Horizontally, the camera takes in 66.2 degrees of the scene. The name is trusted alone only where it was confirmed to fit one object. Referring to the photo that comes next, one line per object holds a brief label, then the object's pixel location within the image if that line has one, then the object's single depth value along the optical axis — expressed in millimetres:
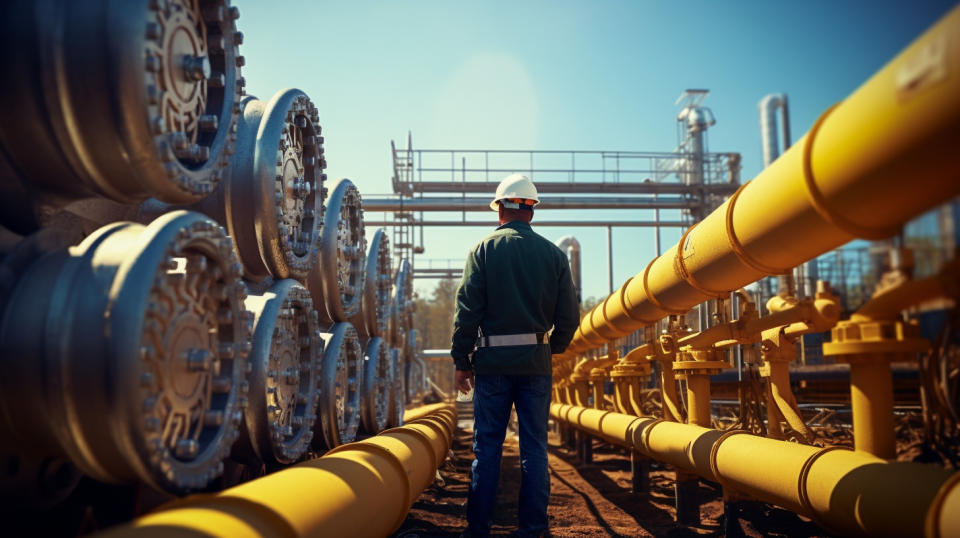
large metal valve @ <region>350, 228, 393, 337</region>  5555
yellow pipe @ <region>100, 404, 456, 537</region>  1574
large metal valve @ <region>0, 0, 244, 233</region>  1799
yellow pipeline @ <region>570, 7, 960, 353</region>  1411
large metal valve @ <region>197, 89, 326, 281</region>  2930
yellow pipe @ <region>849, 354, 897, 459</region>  2096
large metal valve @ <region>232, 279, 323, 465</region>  2814
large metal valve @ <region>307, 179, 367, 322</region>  4098
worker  3447
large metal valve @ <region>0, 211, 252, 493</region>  1713
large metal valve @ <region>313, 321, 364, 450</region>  3709
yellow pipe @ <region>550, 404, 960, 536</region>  1738
